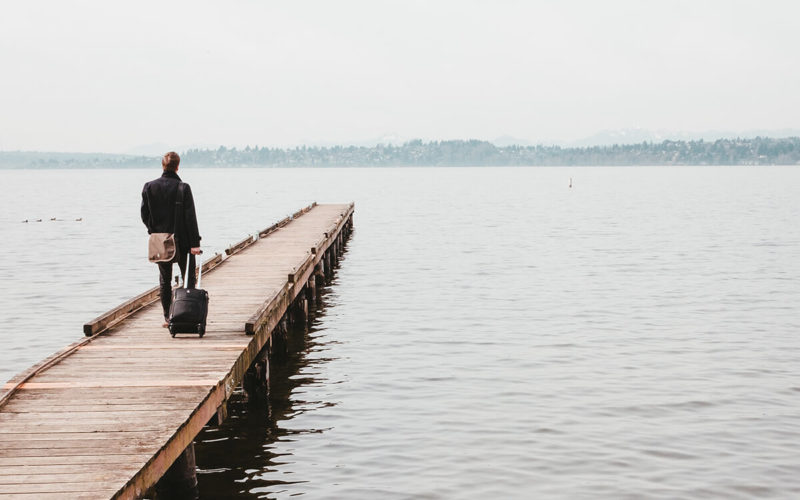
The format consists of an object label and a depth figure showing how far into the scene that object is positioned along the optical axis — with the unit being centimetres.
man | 1089
